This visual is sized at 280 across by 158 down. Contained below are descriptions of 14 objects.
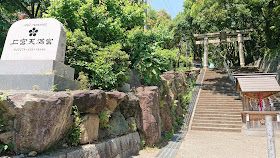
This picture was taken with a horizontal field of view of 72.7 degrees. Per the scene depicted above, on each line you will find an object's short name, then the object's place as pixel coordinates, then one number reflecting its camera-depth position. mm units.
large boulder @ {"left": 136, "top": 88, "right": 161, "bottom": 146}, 7180
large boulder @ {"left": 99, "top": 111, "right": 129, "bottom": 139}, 5464
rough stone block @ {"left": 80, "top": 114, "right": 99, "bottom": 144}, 4406
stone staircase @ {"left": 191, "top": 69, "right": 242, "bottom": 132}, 11545
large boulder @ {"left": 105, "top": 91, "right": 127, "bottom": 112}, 5410
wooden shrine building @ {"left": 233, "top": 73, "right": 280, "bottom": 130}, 9766
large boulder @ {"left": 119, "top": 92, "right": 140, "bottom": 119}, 6555
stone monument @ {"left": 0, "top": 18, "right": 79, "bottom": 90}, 4797
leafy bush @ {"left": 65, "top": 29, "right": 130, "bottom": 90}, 6327
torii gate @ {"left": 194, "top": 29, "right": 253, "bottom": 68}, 23266
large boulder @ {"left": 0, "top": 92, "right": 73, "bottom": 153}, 3238
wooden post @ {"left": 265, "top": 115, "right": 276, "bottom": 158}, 3041
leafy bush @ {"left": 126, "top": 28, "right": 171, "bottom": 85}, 8258
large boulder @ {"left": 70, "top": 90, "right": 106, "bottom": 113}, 4223
